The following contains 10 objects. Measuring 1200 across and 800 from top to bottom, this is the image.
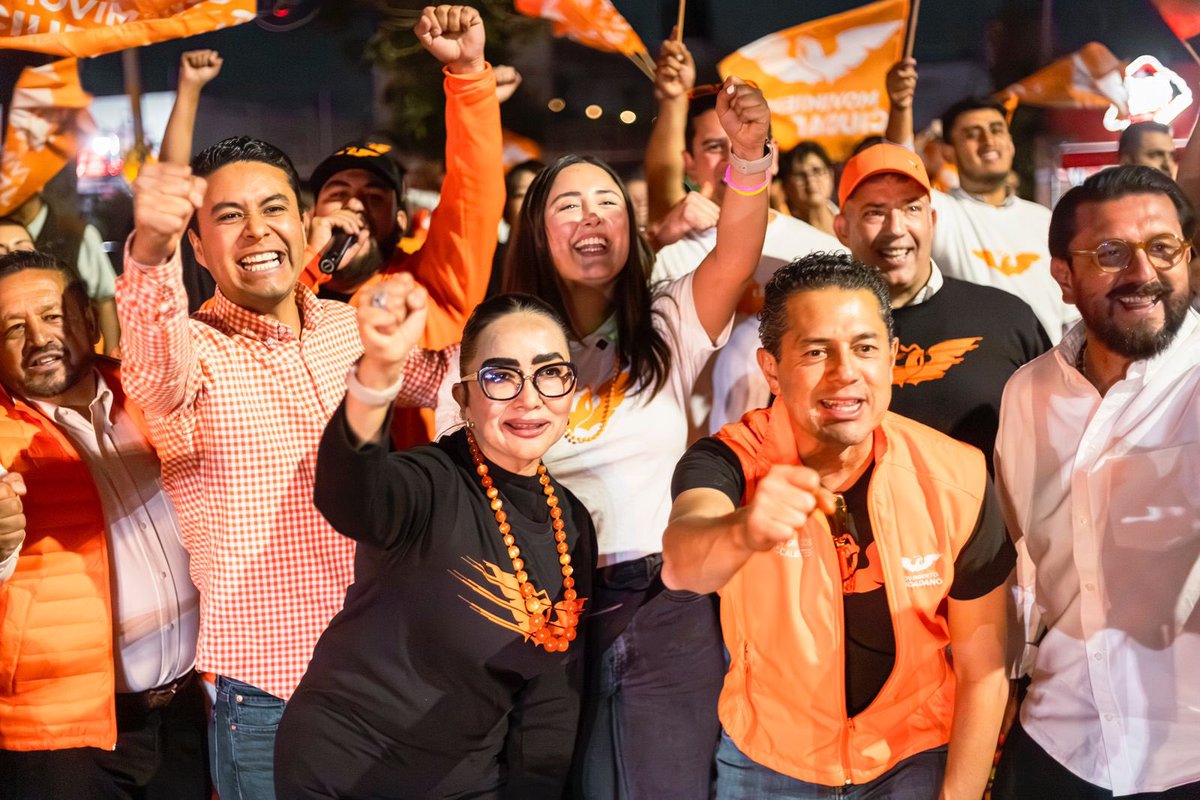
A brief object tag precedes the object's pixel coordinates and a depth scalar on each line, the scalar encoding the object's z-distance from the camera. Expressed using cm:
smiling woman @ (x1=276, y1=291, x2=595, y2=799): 227
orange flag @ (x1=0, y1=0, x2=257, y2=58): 318
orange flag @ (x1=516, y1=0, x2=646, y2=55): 319
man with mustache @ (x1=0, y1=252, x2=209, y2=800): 281
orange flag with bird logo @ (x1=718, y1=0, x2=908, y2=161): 321
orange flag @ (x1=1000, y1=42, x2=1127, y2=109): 313
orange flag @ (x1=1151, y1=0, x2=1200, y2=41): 309
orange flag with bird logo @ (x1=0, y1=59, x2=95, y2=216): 319
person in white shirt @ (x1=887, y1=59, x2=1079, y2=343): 315
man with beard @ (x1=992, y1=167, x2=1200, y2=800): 254
